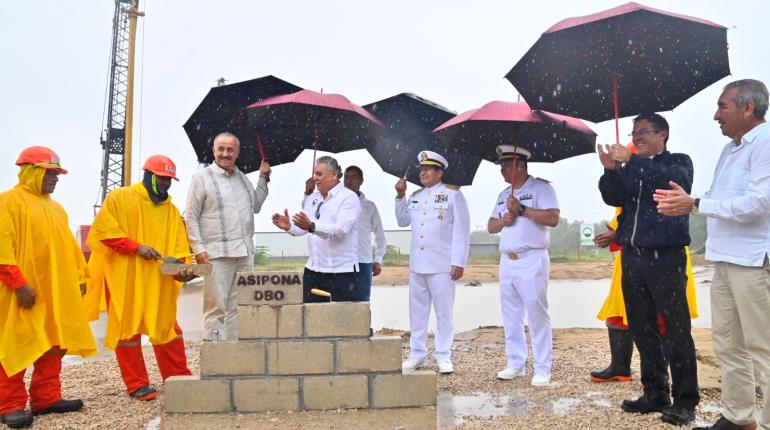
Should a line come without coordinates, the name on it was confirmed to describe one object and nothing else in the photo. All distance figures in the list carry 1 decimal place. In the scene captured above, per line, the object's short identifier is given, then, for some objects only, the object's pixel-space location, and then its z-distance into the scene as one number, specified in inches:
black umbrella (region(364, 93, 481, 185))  260.2
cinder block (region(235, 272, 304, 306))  164.1
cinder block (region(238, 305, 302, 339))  162.9
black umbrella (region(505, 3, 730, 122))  163.2
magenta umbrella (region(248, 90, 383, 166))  218.7
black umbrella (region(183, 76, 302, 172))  225.8
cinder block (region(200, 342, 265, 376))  162.4
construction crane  1374.8
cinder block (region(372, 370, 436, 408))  162.7
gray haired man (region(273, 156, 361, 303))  208.1
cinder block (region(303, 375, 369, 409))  161.9
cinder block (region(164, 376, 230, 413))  161.8
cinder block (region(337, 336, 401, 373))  162.6
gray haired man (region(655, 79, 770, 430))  133.9
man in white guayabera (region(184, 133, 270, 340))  197.3
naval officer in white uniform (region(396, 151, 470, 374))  223.9
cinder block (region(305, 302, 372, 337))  163.0
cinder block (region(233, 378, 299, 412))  161.6
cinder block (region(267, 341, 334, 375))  161.9
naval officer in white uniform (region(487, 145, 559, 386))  207.3
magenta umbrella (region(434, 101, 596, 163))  208.1
